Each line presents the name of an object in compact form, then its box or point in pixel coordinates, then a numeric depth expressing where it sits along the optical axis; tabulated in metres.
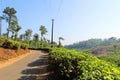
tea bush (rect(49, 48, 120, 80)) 1.87
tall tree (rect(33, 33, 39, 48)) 30.07
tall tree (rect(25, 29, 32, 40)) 31.39
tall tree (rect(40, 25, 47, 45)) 30.69
